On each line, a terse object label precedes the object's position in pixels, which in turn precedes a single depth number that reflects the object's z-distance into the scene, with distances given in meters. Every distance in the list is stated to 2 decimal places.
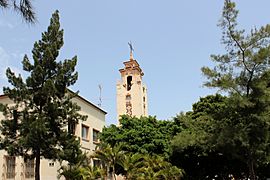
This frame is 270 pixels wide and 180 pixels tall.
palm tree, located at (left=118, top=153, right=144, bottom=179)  23.62
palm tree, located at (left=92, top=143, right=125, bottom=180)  23.94
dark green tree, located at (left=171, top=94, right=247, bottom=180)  26.16
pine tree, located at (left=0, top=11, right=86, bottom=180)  19.30
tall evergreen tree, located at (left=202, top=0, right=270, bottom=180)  18.33
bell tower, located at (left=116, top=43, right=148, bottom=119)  49.94
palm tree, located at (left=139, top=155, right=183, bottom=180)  23.65
